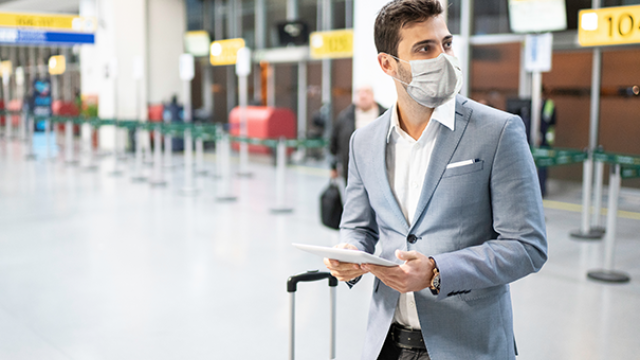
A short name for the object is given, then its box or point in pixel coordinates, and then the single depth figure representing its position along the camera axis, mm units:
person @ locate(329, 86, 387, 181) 5691
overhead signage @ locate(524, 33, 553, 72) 6461
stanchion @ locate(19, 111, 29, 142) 17919
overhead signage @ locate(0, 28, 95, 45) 15164
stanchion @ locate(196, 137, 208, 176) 11169
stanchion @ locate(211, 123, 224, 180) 9830
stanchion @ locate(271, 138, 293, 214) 8078
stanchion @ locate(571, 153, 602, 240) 6547
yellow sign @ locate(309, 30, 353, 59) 11289
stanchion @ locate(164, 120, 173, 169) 11906
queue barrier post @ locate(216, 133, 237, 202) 8984
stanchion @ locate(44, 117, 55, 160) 14299
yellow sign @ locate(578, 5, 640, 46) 6766
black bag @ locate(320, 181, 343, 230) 4957
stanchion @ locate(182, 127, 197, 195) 9664
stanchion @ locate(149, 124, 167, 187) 10422
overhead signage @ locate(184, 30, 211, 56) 17516
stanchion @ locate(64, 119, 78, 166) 13453
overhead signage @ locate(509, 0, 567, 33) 9484
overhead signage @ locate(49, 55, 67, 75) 21516
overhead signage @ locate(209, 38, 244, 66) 12805
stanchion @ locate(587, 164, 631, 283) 5105
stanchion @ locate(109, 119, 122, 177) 12000
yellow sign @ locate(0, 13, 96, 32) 14922
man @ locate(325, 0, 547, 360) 1413
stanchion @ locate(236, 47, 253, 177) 10320
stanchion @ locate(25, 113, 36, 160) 14484
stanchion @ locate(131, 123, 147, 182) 11030
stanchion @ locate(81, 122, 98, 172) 12668
